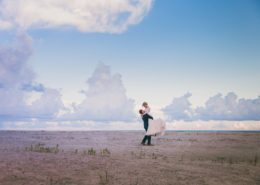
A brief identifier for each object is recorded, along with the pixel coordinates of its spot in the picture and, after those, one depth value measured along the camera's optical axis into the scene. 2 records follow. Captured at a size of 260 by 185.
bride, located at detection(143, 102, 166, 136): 15.29
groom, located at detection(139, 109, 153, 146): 15.67
